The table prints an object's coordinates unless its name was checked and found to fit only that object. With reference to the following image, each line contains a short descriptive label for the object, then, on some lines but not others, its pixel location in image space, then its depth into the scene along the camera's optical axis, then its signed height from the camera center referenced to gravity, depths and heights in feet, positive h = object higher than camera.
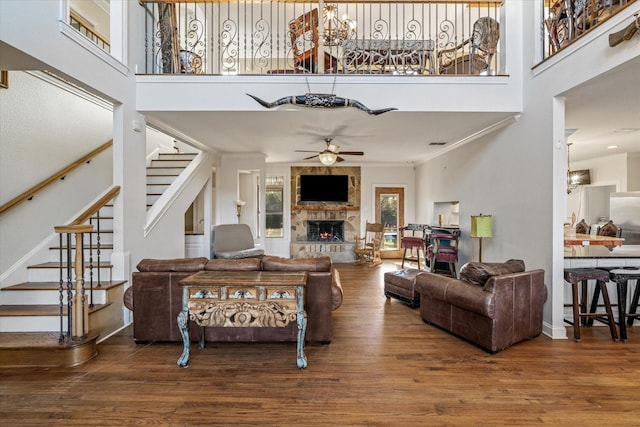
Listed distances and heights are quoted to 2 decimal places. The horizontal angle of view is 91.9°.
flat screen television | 26.81 +2.26
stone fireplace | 26.91 -0.17
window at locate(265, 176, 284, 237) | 27.02 +1.05
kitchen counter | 11.19 -1.63
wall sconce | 22.69 +0.74
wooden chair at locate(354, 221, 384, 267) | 24.21 -2.66
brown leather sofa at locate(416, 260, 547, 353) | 9.15 -2.81
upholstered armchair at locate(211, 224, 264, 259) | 18.99 -1.81
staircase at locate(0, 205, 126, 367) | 8.33 -3.14
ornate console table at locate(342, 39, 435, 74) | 13.32 +7.33
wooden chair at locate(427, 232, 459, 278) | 17.47 -2.03
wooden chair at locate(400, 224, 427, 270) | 20.56 -1.79
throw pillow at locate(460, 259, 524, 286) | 9.50 -1.77
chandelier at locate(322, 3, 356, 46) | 18.93 +11.94
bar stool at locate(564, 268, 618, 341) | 10.15 -2.56
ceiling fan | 15.46 +2.95
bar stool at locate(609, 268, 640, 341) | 10.21 -2.43
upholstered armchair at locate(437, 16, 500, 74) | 12.66 +7.35
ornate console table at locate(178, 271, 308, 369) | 8.17 -2.32
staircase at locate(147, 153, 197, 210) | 16.57 +2.52
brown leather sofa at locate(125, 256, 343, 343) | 9.56 -2.76
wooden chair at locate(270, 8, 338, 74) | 13.05 +7.63
